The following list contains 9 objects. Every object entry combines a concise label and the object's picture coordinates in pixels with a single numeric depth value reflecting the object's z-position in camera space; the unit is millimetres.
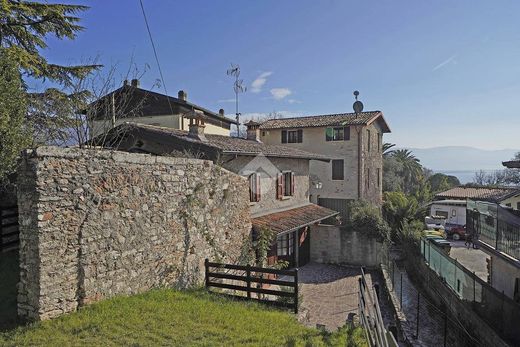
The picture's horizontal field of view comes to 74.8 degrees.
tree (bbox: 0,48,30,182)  7867
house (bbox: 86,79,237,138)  20286
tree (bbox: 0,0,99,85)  10438
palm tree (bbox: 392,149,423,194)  42594
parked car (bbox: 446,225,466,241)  24953
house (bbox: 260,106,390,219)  23688
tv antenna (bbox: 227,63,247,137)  20078
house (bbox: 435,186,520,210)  28688
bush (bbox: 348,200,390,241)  16445
